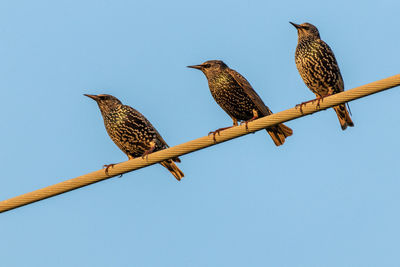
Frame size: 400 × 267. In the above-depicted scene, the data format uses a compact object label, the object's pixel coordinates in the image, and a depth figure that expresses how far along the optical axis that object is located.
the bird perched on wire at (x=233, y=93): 17.70
